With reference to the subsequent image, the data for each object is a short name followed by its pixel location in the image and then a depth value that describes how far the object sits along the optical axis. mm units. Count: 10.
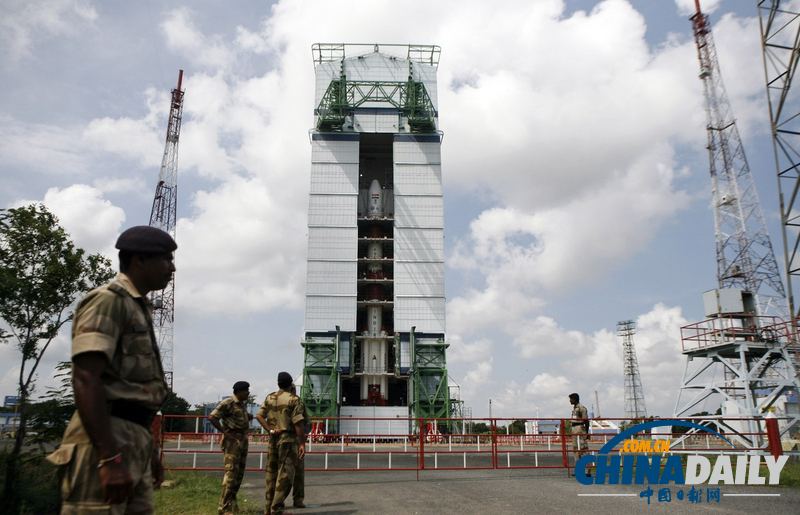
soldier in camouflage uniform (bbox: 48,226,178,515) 2506
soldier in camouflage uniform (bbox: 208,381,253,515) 7465
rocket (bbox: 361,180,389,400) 39438
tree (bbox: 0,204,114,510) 10031
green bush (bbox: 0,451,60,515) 7113
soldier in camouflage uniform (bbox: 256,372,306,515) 7215
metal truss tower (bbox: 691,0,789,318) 42062
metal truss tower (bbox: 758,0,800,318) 17422
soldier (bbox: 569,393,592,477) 12086
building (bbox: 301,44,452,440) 38156
